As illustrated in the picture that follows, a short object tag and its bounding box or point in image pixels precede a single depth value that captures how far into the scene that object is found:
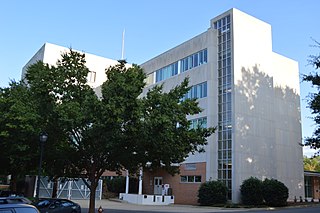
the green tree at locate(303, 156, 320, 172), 74.25
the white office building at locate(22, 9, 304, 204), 34.44
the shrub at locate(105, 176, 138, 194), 45.62
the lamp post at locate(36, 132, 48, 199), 16.34
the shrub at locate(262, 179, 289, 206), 31.25
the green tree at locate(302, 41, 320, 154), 19.95
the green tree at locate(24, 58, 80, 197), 17.08
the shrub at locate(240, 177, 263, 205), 31.28
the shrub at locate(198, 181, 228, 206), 31.84
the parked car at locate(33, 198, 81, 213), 19.51
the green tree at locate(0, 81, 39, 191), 17.11
